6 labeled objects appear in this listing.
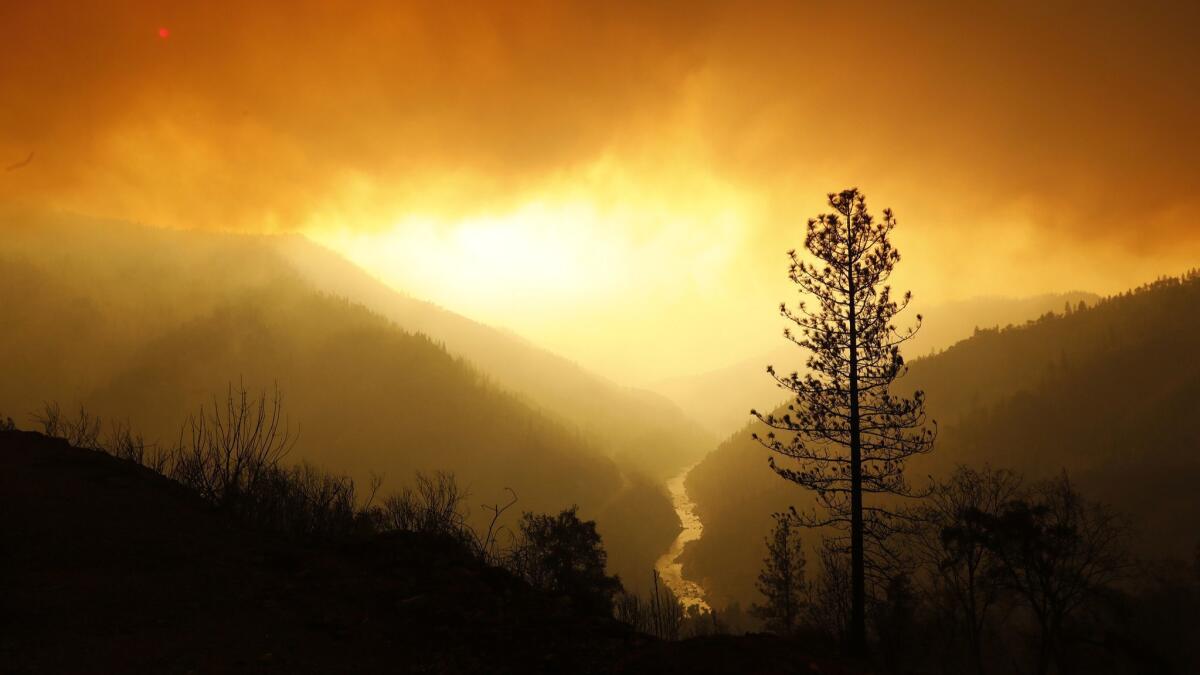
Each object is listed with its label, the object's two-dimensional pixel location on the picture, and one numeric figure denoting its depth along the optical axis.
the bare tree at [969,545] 32.59
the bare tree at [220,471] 13.56
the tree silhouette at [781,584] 56.69
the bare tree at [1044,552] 30.78
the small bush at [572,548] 40.77
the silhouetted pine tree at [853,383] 18.22
